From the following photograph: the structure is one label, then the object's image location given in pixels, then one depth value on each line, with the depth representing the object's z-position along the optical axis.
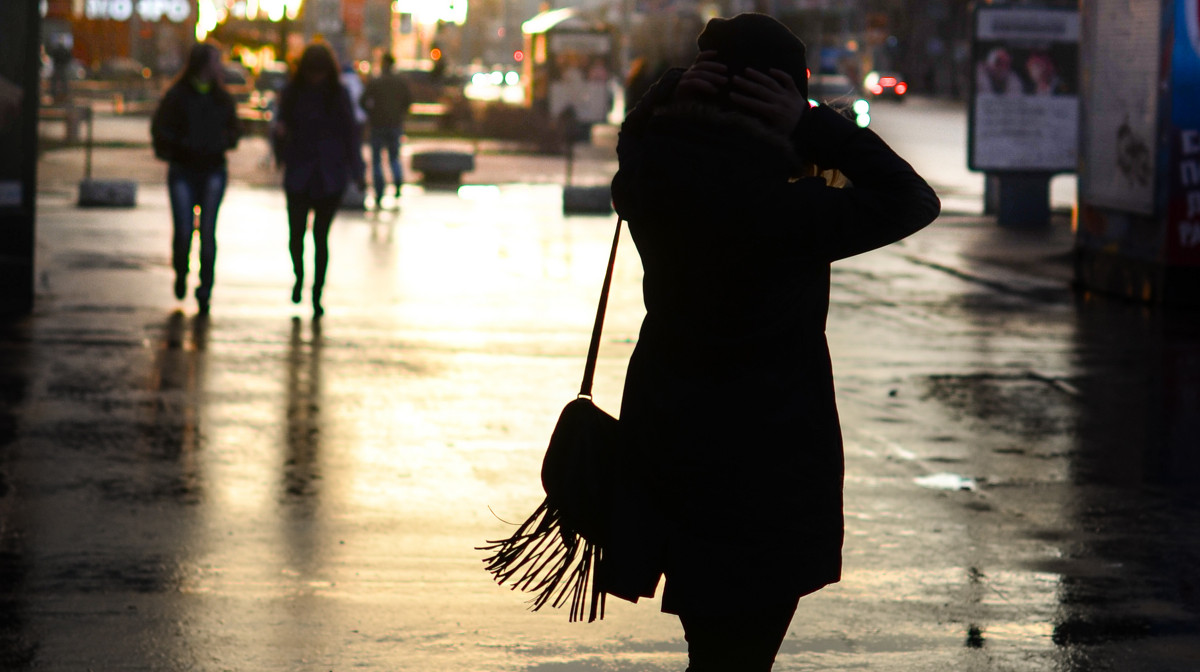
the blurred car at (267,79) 58.09
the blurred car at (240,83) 57.65
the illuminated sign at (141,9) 81.56
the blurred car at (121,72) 78.99
